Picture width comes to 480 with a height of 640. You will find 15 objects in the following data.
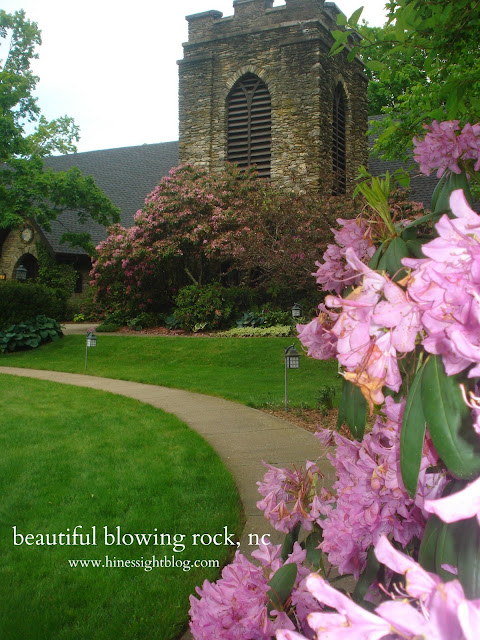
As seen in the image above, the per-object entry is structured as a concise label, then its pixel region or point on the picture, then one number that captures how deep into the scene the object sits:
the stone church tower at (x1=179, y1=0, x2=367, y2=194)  18.33
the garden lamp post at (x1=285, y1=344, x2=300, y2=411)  7.54
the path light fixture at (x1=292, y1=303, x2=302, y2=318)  10.40
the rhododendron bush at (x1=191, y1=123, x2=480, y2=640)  0.57
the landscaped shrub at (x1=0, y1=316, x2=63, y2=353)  15.21
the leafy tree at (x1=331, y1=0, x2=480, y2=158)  2.79
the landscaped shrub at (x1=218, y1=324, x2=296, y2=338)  14.41
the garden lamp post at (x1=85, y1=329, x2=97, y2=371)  11.25
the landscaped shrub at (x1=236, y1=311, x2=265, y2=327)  15.66
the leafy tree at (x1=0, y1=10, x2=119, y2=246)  17.08
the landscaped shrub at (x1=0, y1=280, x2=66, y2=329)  15.93
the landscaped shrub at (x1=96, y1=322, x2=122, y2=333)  17.52
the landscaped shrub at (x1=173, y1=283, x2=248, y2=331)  16.03
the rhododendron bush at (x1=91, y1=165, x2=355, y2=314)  15.52
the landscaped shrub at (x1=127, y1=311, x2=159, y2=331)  17.45
